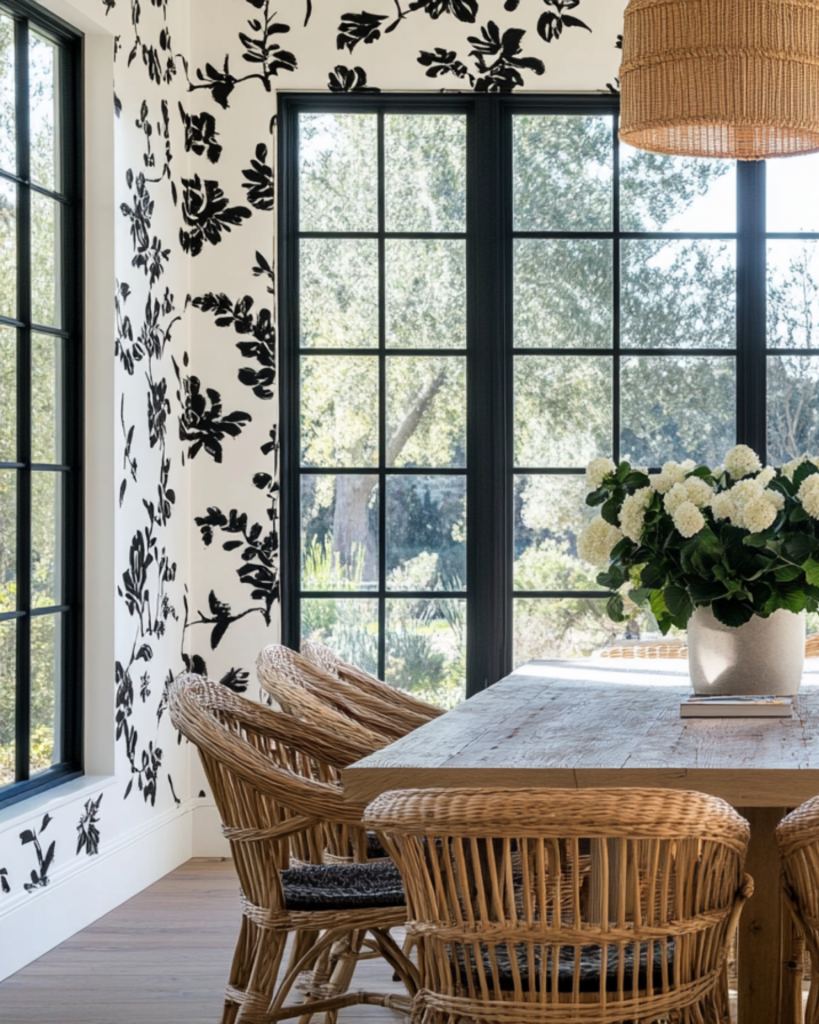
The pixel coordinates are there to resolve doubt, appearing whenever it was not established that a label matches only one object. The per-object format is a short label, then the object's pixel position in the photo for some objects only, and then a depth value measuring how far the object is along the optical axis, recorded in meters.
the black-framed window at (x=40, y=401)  3.66
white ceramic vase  2.67
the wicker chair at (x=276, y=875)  2.38
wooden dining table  1.91
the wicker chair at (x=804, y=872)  1.69
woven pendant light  2.86
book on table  2.50
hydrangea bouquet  2.53
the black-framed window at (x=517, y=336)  4.84
